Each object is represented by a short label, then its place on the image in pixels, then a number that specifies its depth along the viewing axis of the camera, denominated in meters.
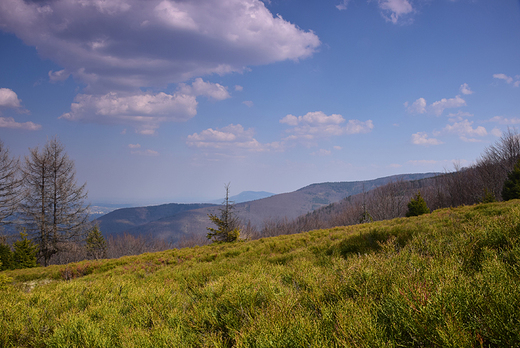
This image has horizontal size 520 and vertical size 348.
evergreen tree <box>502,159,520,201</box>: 28.13
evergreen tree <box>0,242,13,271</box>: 23.42
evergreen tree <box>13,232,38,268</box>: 24.57
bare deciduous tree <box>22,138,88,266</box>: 28.16
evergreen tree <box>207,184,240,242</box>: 27.47
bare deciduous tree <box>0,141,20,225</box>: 24.86
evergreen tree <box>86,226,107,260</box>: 41.75
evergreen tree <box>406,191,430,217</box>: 31.27
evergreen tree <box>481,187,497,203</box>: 30.00
